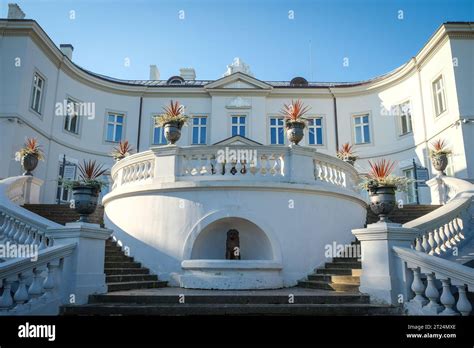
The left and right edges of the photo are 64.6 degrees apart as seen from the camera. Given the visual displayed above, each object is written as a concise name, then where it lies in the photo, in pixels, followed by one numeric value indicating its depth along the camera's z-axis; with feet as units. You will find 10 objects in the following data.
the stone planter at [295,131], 31.24
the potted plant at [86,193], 21.97
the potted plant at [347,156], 46.60
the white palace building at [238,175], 20.44
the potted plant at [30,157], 42.47
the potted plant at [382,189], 21.36
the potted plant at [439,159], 42.55
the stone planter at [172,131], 30.89
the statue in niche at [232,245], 29.53
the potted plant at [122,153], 43.68
